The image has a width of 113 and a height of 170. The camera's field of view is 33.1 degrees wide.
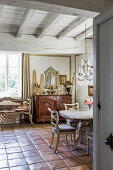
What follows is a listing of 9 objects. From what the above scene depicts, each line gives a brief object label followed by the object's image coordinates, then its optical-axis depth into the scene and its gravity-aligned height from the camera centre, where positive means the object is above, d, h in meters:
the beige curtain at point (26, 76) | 6.99 +0.42
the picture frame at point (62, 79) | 7.49 +0.33
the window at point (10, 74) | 7.00 +0.50
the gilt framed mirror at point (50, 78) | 7.27 +0.36
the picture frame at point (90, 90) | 6.45 -0.11
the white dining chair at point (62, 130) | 3.82 -0.87
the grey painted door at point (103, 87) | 1.84 +0.00
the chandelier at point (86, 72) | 4.26 +0.34
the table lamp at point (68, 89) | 7.00 -0.06
